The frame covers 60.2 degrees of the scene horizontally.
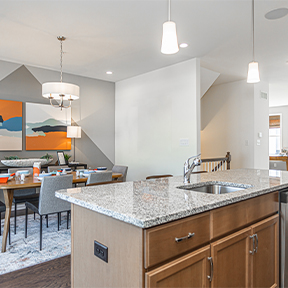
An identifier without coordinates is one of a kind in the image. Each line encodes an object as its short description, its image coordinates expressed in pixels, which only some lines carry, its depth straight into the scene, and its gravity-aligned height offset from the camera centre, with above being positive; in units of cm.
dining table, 270 -49
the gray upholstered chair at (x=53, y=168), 410 -37
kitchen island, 102 -44
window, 993 +51
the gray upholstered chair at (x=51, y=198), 279 -59
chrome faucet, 196 -20
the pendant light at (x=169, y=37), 174 +77
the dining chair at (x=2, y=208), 277 -69
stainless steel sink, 196 -34
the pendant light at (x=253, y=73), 260 +77
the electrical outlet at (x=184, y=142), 463 +9
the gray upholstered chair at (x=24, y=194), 339 -71
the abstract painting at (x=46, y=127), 485 +39
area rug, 246 -114
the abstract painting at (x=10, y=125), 453 +39
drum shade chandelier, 344 +78
